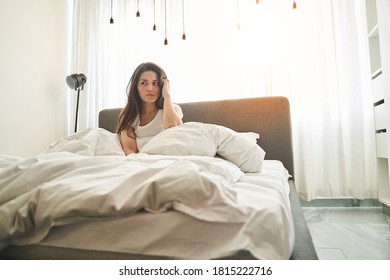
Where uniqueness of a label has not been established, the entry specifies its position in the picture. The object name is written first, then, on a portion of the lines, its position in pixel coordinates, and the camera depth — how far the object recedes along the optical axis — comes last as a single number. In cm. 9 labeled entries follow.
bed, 43
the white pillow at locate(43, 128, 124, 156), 103
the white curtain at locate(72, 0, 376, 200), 197
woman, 149
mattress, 41
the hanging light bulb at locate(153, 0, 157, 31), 245
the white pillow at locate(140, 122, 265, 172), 100
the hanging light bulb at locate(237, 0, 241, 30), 225
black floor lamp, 227
